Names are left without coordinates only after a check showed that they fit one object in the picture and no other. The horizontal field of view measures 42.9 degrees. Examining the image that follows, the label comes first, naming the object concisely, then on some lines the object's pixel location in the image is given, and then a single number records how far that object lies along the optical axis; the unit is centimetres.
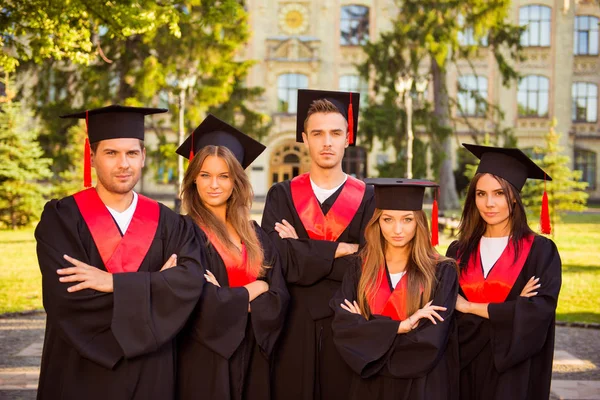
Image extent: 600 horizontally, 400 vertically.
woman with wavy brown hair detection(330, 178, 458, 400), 432
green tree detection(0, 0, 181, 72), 1034
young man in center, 499
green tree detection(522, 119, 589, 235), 2273
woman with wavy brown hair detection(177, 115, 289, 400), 448
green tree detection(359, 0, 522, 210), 2722
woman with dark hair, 452
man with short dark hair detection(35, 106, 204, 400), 400
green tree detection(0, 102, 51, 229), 2223
